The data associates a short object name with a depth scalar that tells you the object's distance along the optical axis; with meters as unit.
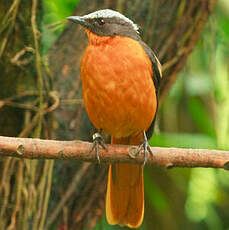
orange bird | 7.23
